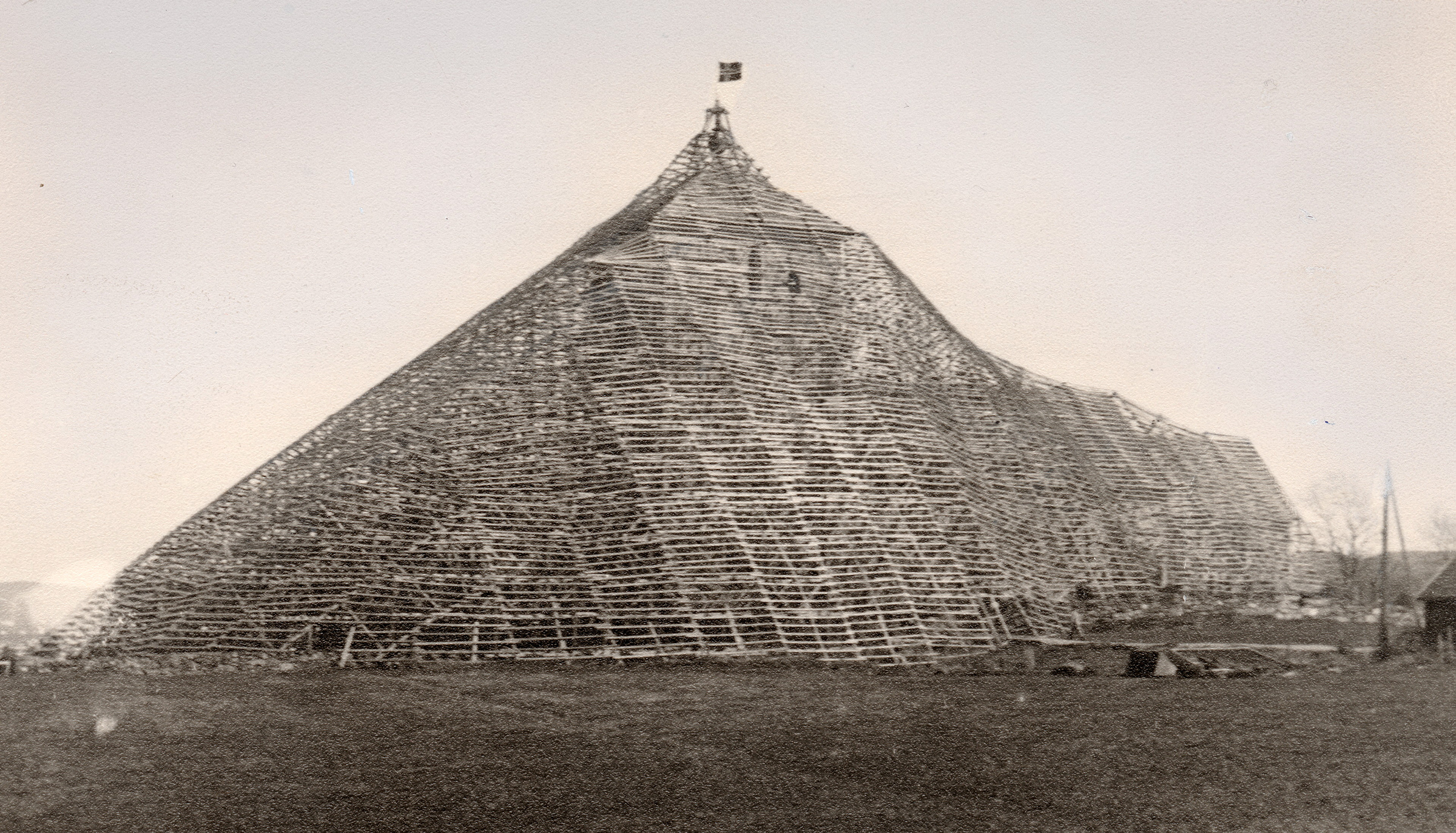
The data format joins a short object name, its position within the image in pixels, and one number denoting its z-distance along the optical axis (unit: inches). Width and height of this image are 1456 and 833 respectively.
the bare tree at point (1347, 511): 1707.7
